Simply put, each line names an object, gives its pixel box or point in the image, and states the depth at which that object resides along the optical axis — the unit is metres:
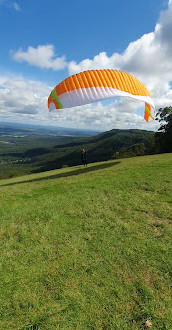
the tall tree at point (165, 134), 50.63
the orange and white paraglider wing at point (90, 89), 15.38
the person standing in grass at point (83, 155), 22.87
